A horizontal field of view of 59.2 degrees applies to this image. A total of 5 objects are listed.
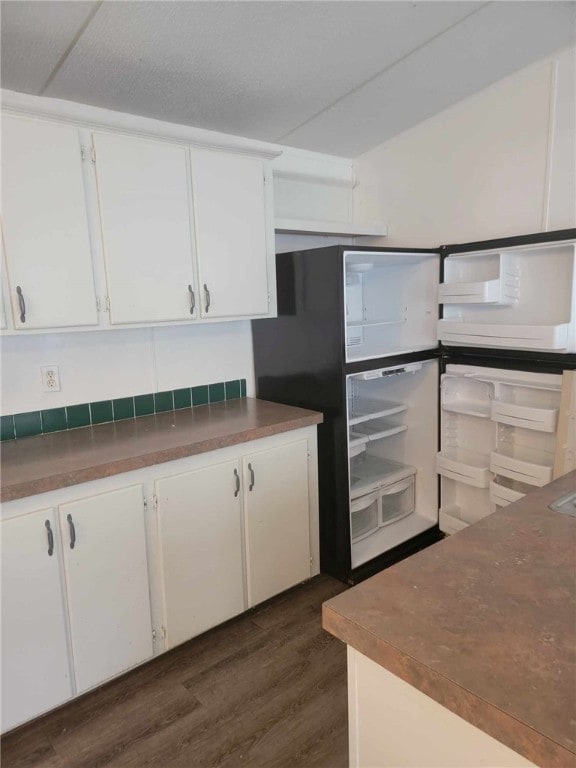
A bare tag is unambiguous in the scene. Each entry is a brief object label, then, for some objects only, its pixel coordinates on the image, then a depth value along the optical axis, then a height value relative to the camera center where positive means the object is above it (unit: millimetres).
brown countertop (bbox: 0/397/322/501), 1677 -543
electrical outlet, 2133 -306
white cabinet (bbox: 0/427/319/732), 1651 -965
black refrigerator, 2305 -396
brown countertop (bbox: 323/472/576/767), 723 -588
